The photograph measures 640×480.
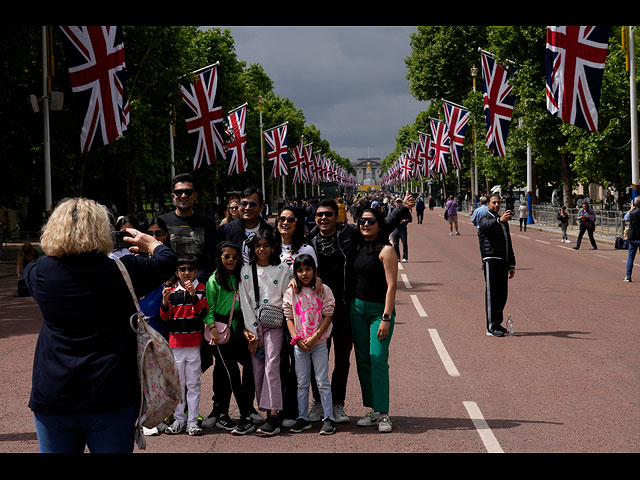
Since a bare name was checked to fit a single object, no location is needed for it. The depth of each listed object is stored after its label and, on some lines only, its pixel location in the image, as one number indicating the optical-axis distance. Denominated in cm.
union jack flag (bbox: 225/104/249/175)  3616
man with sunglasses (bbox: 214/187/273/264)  732
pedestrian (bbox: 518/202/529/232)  4034
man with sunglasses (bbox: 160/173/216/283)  695
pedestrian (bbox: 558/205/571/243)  3084
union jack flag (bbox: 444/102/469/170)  4141
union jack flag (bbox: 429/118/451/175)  4478
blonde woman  388
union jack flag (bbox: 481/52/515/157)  3131
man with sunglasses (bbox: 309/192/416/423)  700
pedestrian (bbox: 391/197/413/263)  2169
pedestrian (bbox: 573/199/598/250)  2725
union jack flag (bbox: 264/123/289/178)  4688
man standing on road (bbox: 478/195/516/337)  1112
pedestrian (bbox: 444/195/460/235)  3548
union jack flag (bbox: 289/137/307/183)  6266
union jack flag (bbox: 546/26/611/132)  1883
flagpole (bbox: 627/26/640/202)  2691
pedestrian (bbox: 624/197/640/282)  1781
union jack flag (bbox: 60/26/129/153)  1830
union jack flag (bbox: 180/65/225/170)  2753
